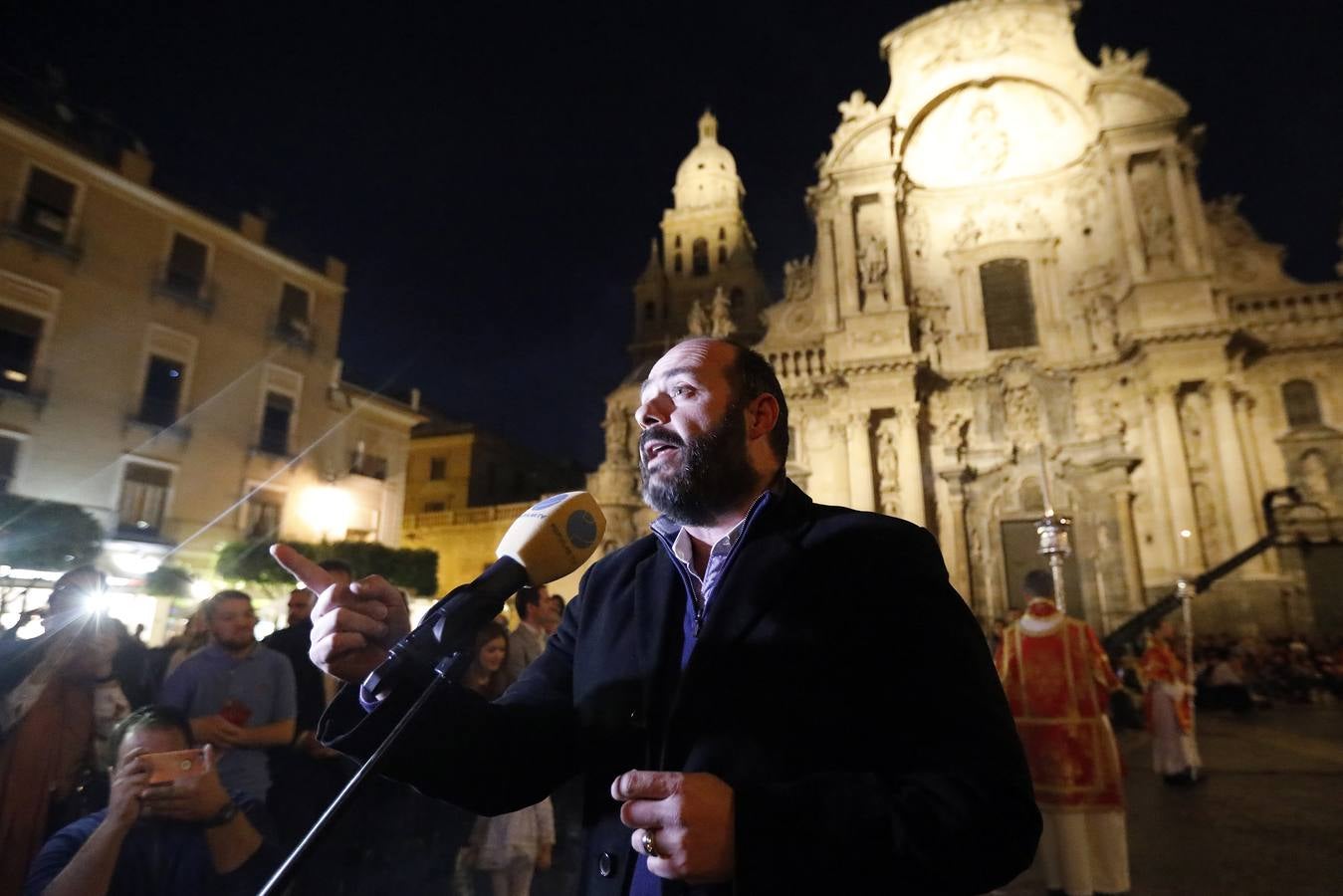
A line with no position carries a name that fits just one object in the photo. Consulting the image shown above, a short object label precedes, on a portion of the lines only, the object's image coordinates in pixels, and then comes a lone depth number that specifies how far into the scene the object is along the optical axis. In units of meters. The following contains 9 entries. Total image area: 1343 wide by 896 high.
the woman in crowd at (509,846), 4.05
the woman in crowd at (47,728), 2.79
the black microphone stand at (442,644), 1.12
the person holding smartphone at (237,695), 3.56
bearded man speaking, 1.04
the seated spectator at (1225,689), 11.88
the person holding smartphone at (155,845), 2.19
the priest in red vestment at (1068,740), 4.85
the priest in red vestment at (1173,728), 7.48
